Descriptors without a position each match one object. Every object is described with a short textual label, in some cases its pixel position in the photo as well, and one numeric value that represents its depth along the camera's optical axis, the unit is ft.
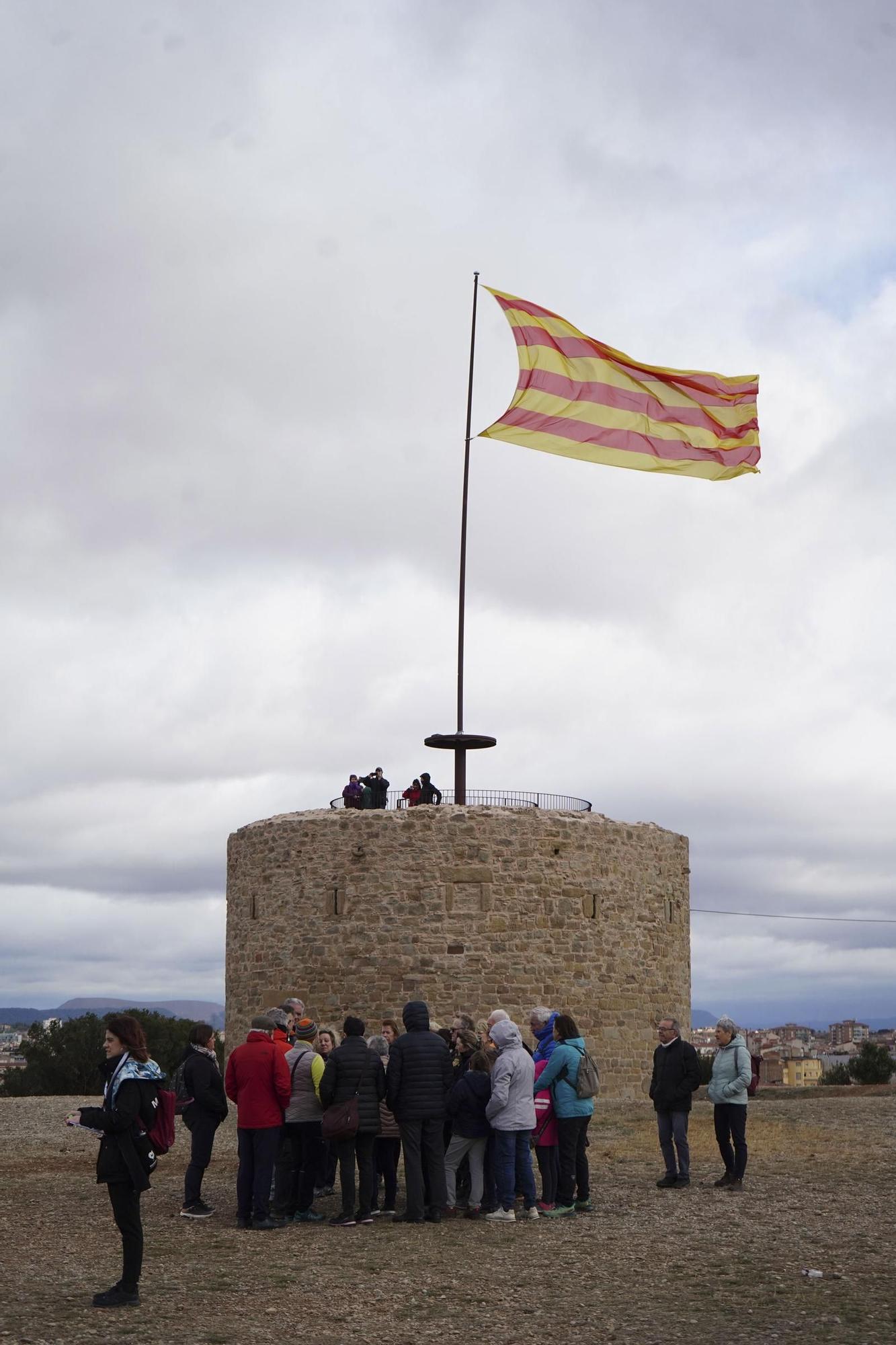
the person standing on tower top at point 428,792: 69.82
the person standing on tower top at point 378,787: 70.74
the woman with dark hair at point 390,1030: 35.63
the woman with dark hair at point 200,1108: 33.30
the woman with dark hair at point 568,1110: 33.63
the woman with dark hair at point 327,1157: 34.27
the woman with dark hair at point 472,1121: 33.22
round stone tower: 65.00
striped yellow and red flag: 62.69
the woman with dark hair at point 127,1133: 23.73
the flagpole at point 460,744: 68.85
